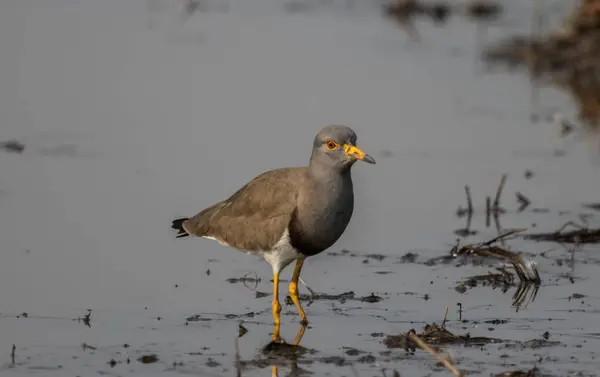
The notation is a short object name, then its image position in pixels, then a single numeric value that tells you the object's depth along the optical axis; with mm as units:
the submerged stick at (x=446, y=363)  12953
